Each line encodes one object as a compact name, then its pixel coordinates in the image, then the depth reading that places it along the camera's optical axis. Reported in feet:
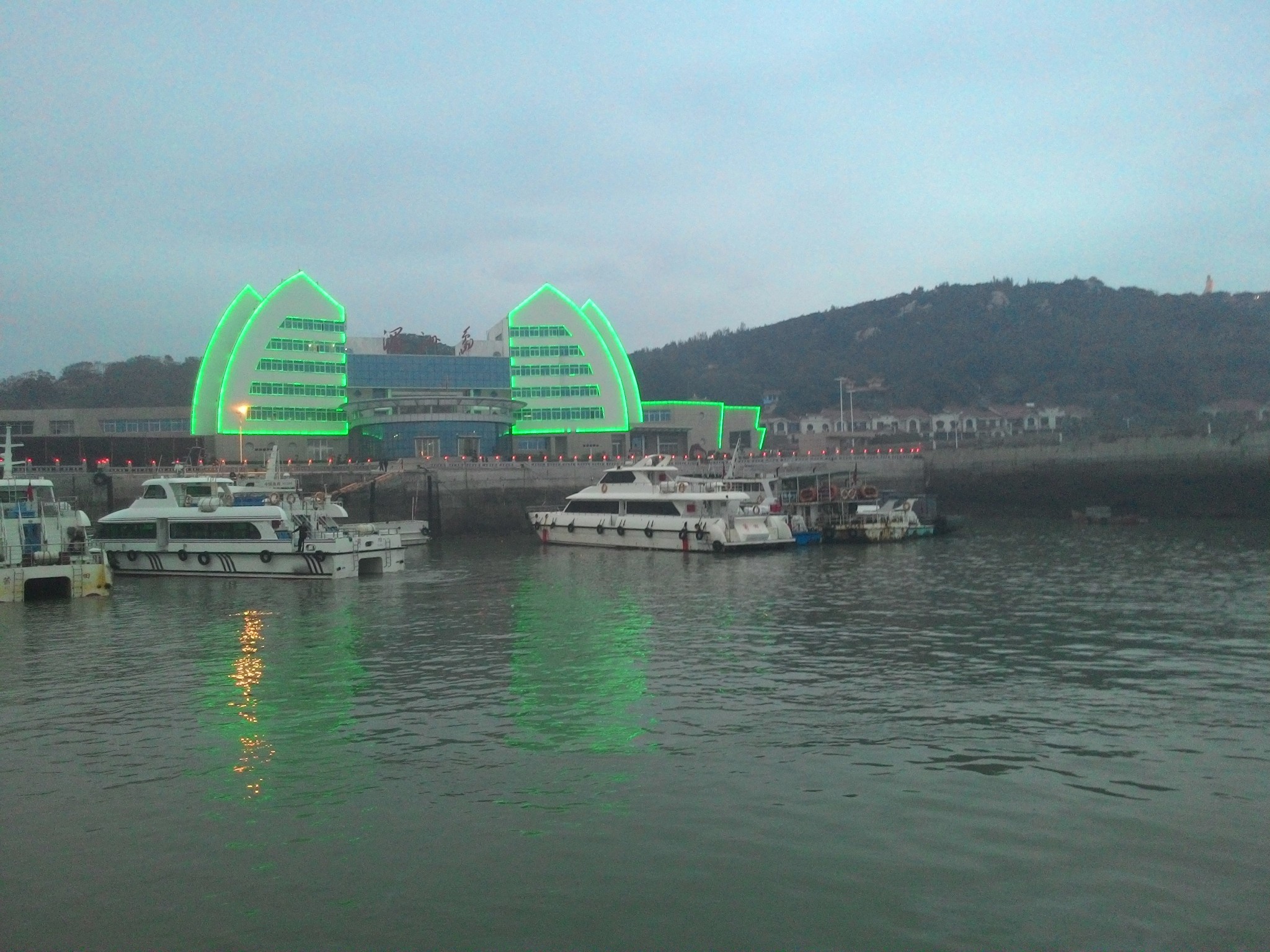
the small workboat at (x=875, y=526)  164.45
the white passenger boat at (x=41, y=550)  105.40
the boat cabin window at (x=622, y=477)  172.04
